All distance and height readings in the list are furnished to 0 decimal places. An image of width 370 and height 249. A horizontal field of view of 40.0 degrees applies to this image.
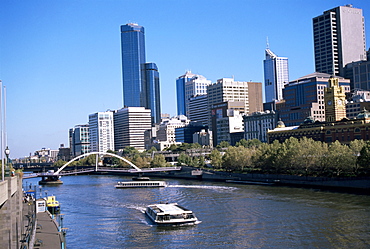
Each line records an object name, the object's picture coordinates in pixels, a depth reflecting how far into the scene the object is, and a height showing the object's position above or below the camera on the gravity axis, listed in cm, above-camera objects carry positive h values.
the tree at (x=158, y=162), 17138 -305
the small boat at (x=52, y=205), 6957 -670
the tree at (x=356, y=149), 8888 -41
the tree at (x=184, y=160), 17050 -262
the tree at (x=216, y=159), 14012 -220
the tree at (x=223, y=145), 19588 +231
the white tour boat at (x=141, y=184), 11099 -675
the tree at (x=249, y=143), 17809 +262
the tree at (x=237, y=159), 12431 -207
